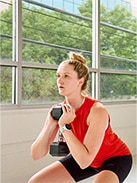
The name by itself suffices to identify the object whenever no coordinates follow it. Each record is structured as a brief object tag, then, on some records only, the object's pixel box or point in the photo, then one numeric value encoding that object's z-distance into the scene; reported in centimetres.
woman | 217
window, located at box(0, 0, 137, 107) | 329
